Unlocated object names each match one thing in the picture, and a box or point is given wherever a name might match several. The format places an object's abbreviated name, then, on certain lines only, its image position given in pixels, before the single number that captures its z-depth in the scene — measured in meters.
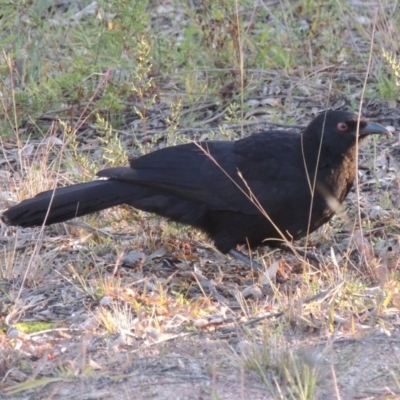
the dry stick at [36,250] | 9.75
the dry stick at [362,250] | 9.87
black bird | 10.82
